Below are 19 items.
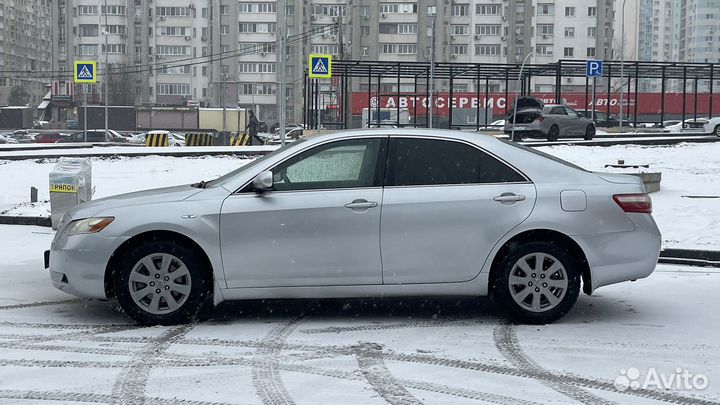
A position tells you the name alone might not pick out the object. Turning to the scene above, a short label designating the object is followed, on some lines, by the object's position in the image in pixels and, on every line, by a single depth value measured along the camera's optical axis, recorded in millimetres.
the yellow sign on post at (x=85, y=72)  35688
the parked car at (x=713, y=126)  33809
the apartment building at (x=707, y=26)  197250
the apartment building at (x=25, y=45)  128875
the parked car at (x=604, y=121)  51556
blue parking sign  39781
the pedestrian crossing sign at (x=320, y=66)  33969
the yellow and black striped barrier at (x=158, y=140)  37341
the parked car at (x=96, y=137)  56906
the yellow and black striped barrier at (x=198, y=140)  37000
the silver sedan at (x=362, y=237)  6789
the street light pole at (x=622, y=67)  43175
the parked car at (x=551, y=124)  32906
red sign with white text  67000
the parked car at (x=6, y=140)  52416
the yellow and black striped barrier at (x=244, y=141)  37984
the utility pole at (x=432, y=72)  34281
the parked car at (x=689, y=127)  48591
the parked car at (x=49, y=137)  58562
